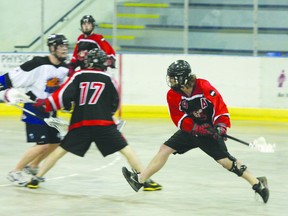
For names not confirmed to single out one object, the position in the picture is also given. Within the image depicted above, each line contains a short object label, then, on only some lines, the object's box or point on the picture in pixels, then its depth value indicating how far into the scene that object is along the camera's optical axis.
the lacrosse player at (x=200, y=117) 13.26
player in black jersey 13.80
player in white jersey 15.04
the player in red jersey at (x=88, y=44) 22.84
